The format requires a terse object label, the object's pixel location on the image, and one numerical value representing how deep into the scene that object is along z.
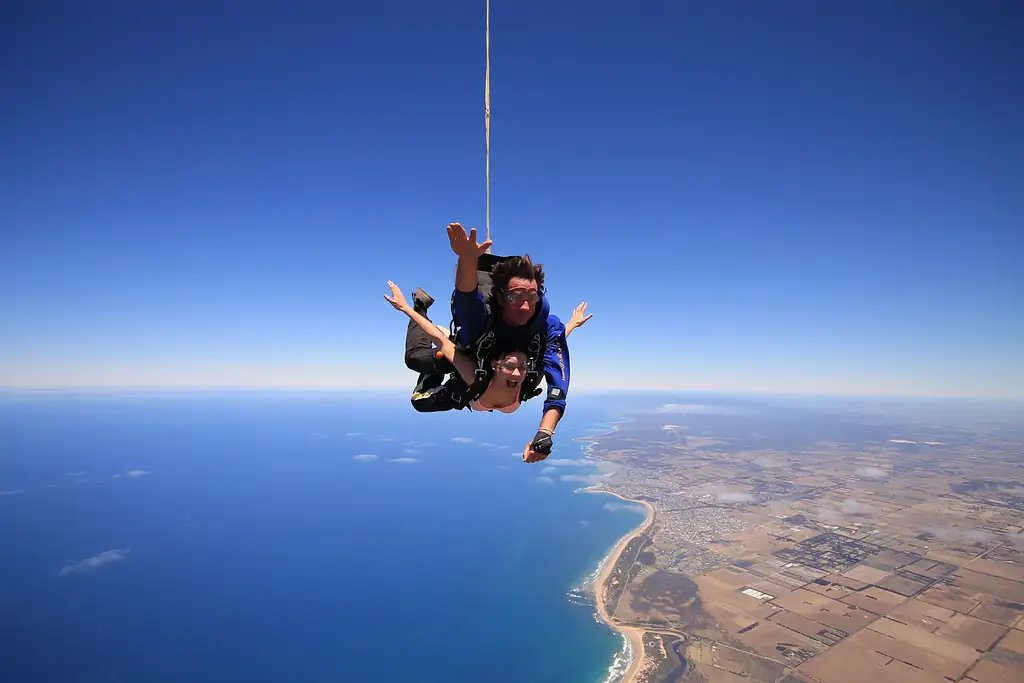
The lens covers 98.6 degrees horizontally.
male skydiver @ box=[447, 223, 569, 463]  2.74
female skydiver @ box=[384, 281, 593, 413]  3.03
